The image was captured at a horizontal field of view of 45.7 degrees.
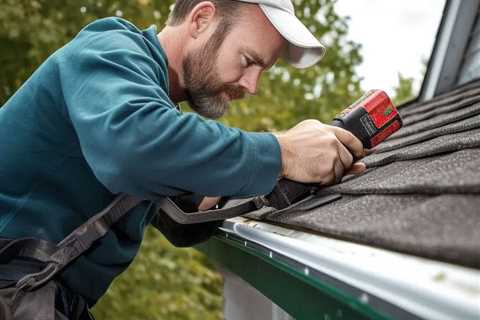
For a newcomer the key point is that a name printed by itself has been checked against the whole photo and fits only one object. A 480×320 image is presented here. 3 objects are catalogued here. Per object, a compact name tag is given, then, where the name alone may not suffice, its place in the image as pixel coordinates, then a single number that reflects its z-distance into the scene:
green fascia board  0.91
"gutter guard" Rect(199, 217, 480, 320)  0.62
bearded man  1.28
